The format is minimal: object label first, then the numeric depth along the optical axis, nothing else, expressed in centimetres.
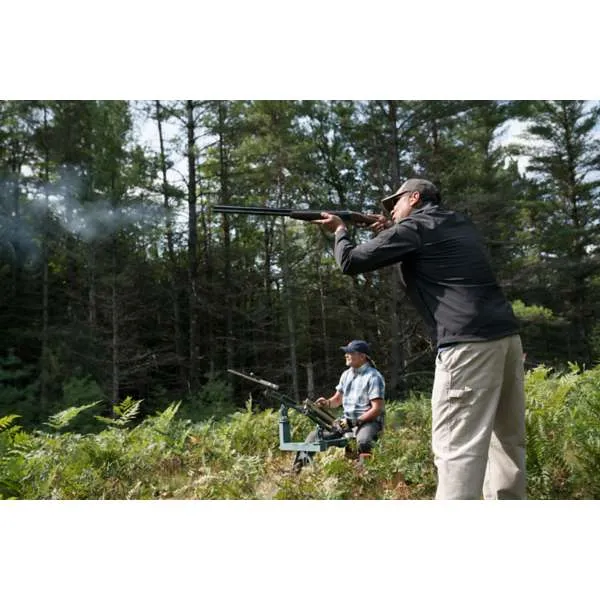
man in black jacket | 187
